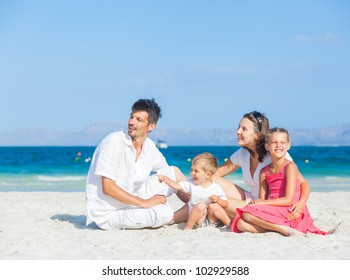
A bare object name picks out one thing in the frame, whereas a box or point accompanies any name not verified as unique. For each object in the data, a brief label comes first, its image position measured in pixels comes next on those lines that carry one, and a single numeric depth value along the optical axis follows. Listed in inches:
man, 225.3
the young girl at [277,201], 218.7
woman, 230.1
